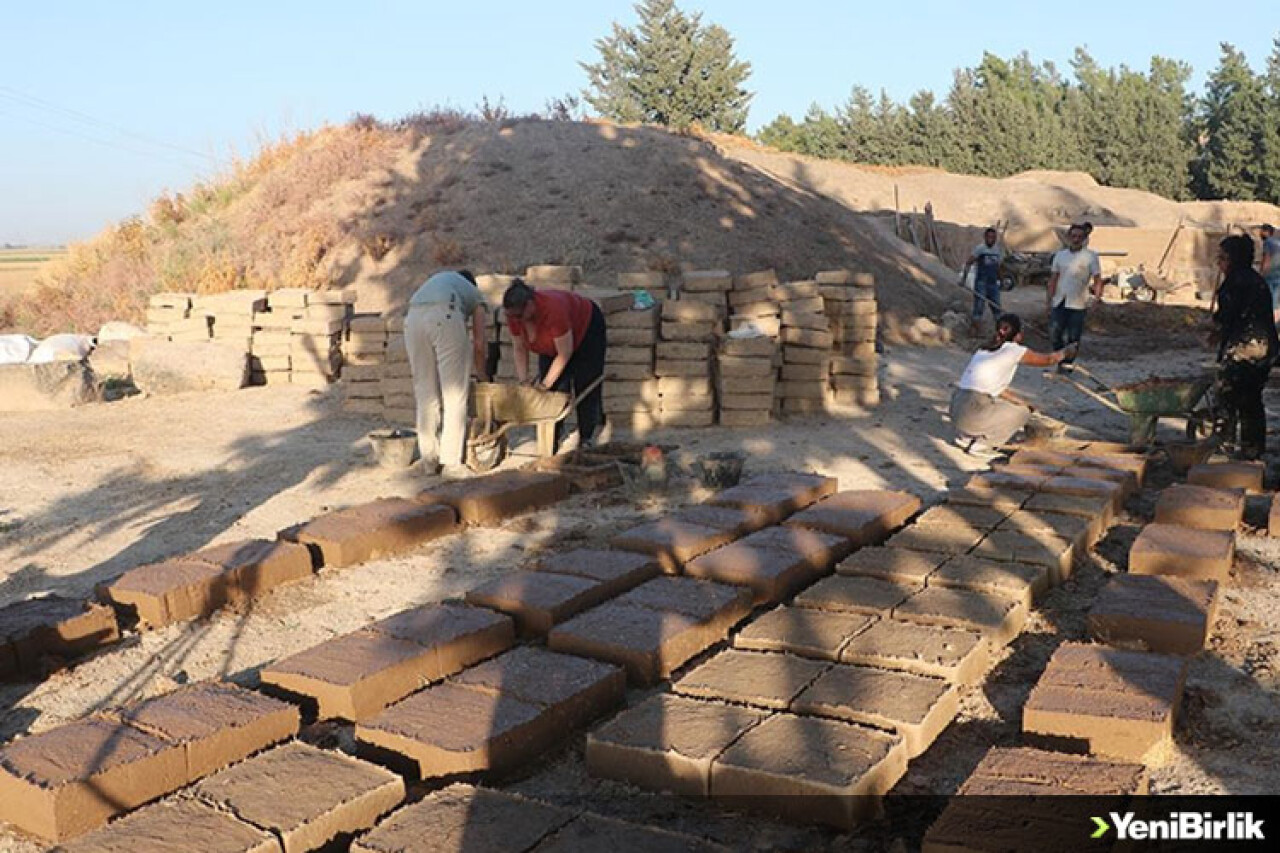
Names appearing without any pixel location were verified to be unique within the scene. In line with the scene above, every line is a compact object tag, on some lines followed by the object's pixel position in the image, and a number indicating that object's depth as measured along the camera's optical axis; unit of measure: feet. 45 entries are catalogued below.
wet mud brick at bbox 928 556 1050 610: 15.16
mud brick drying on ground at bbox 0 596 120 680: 14.02
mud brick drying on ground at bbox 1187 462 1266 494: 21.35
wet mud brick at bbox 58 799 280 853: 9.00
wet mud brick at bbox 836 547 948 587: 15.75
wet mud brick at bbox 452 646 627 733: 11.89
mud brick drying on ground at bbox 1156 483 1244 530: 18.63
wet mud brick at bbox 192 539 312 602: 16.67
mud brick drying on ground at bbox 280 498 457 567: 18.29
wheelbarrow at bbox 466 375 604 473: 25.22
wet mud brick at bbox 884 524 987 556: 17.10
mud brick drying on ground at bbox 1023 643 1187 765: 10.83
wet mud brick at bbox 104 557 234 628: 15.62
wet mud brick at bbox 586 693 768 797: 10.49
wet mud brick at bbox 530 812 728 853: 8.77
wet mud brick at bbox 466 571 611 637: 14.66
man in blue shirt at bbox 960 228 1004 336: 51.21
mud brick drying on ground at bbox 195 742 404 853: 9.41
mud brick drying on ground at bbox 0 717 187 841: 9.91
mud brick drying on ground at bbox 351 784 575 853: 8.92
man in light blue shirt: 24.52
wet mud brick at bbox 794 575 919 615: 14.57
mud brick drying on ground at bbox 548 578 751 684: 13.35
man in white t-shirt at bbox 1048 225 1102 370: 37.04
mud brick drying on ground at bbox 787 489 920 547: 18.42
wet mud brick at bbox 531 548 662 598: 15.90
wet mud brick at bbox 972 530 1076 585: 16.47
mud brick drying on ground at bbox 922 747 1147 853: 8.75
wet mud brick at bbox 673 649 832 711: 11.75
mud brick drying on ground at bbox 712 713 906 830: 9.87
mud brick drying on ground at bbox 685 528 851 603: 15.99
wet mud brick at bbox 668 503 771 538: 18.72
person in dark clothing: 23.13
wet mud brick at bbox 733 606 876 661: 13.10
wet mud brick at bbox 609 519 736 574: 17.29
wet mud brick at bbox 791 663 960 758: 11.13
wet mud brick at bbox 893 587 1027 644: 13.99
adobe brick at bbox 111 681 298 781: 10.87
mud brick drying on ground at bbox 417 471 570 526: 21.06
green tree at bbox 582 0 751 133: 127.34
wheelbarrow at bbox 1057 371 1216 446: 24.94
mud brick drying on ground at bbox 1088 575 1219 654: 13.57
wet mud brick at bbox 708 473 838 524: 19.90
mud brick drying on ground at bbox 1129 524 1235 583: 16.06
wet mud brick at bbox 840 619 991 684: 12.54
